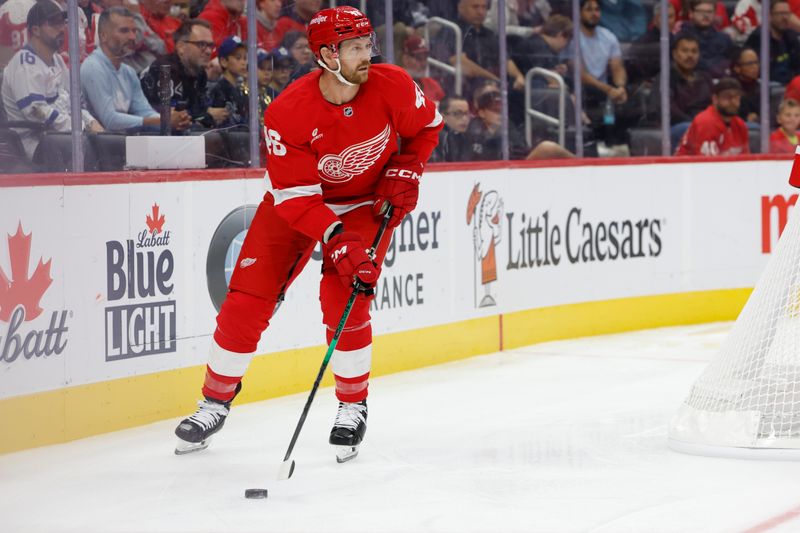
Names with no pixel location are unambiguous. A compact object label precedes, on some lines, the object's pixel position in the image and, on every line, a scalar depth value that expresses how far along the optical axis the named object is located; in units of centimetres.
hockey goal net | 788
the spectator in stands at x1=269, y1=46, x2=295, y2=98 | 1073
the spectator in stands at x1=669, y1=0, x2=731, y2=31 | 1489
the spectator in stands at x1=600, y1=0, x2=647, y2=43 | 1433
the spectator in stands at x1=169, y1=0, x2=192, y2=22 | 987
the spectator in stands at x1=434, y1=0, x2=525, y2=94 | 1257
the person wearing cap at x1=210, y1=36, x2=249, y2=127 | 1034
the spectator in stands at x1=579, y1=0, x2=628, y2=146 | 1404
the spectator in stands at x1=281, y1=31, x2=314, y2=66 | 1080
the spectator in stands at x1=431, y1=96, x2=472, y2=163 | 1234
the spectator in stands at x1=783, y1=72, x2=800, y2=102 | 1515
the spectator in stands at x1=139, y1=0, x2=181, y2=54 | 968
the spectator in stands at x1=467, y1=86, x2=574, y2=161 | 1283
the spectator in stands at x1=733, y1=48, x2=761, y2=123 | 1510
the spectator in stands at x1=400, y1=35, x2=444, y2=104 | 1204
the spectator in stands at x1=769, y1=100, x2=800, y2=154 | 1519
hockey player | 770
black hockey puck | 706
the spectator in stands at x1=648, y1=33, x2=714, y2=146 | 1470
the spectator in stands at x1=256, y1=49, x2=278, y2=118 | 1062
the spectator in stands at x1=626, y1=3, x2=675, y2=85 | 1447
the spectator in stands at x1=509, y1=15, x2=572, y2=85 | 1336
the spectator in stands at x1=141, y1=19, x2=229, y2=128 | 977
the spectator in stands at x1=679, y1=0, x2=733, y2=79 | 1505
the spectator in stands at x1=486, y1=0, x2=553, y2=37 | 1319
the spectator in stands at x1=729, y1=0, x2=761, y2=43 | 1509
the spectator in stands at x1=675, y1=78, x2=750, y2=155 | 1488
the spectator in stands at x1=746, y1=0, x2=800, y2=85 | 1505
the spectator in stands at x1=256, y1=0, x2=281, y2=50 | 1062
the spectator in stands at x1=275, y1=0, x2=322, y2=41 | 1077
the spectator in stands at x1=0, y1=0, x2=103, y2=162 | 865
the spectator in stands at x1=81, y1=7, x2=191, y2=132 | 928
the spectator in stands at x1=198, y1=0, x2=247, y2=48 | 1027
